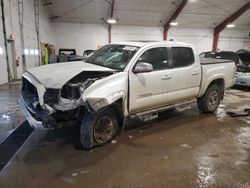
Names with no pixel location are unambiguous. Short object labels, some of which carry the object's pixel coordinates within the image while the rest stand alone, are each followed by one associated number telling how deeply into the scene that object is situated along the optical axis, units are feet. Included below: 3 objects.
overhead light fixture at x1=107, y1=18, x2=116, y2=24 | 59.24
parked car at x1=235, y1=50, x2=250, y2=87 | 30.81
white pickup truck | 11.04
